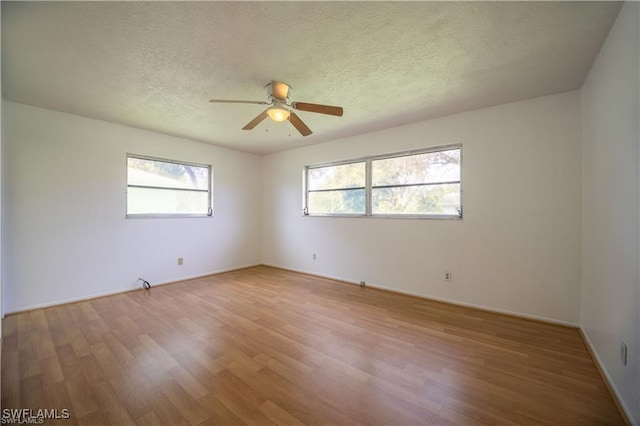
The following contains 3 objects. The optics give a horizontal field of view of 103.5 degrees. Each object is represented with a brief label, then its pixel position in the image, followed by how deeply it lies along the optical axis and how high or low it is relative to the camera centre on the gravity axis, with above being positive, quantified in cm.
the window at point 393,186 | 341 +42
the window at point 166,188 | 396 +41
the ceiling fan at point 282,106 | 235 +102
